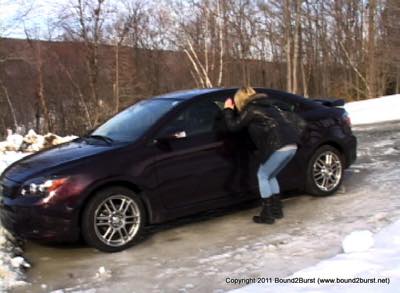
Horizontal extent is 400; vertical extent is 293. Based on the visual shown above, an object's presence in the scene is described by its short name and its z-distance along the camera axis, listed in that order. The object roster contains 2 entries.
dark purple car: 5.52
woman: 6.27
